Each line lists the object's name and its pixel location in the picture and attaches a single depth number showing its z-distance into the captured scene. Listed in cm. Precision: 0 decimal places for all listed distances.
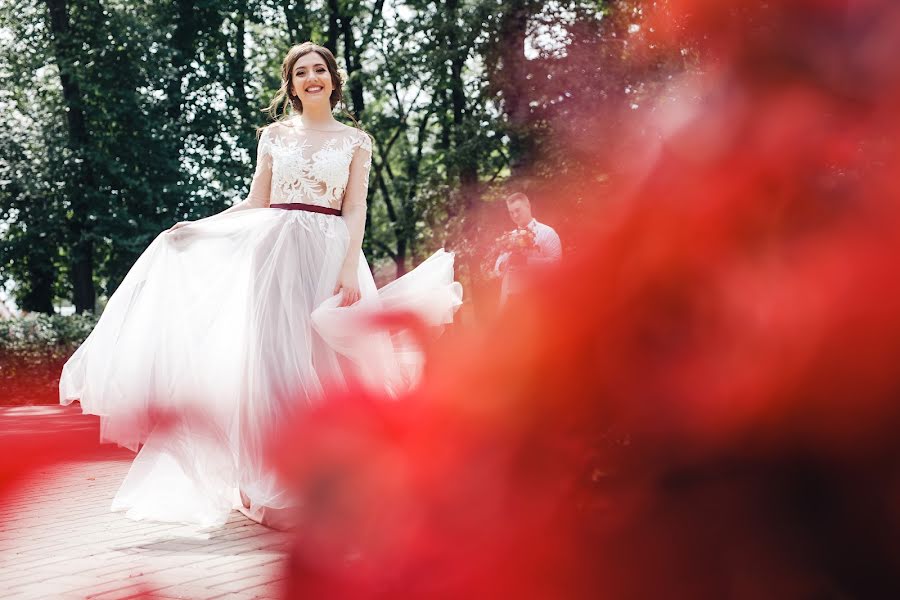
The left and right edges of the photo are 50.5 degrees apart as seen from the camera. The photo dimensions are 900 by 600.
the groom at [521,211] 809
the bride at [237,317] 398
